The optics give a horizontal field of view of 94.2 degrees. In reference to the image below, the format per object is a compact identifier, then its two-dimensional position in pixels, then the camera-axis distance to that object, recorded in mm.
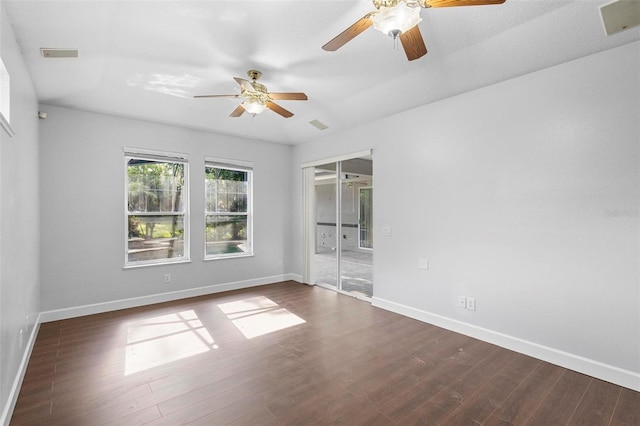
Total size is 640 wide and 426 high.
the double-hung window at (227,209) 5121
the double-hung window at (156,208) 4391
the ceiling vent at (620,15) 2137
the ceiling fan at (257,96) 3020
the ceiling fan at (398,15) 1724
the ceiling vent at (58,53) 2664
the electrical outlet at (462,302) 3412
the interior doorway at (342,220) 5078
